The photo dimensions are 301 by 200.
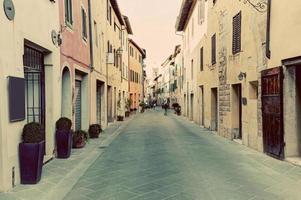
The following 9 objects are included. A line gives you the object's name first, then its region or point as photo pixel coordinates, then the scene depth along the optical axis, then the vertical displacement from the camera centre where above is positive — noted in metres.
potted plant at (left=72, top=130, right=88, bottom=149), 12.12 -1.35
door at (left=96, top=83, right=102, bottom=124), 20.89 -0.24
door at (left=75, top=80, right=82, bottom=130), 14.71 -0.24
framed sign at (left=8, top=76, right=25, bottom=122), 6.72 +0.04
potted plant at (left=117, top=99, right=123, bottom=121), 27.91 -1.00
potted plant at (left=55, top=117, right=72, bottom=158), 10.07 -1.06
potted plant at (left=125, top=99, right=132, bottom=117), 33.84 -0.79
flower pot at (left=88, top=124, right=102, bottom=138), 15.32 -1.36
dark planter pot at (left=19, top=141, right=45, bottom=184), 7.09 -1.21
